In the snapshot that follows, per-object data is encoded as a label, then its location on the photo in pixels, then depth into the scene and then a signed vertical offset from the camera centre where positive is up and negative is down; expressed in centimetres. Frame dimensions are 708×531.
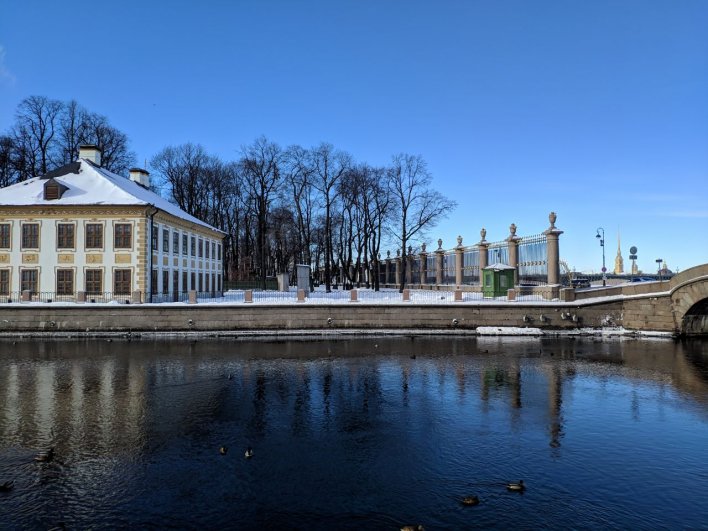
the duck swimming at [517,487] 839 -327
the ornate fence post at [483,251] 4097 +366
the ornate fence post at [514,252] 3800 +329
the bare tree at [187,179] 5760 +1433
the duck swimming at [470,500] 792 -329
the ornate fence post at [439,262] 4855 +339
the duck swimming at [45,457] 968 -301
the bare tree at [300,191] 5330 +1206
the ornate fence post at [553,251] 3341 +288
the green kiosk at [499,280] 3603 +108
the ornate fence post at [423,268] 5320 +305
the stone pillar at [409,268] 5627 +328
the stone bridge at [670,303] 2778 -68
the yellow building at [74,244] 3403 +408
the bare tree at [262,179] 5353 +1342
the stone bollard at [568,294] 3138 -4
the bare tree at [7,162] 4538 +1319
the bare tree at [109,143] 5025 +1649
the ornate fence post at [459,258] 4439 +337
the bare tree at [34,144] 4728 +1537
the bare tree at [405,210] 5091 +885
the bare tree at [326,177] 5331 +1307
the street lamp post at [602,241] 4610 +479
